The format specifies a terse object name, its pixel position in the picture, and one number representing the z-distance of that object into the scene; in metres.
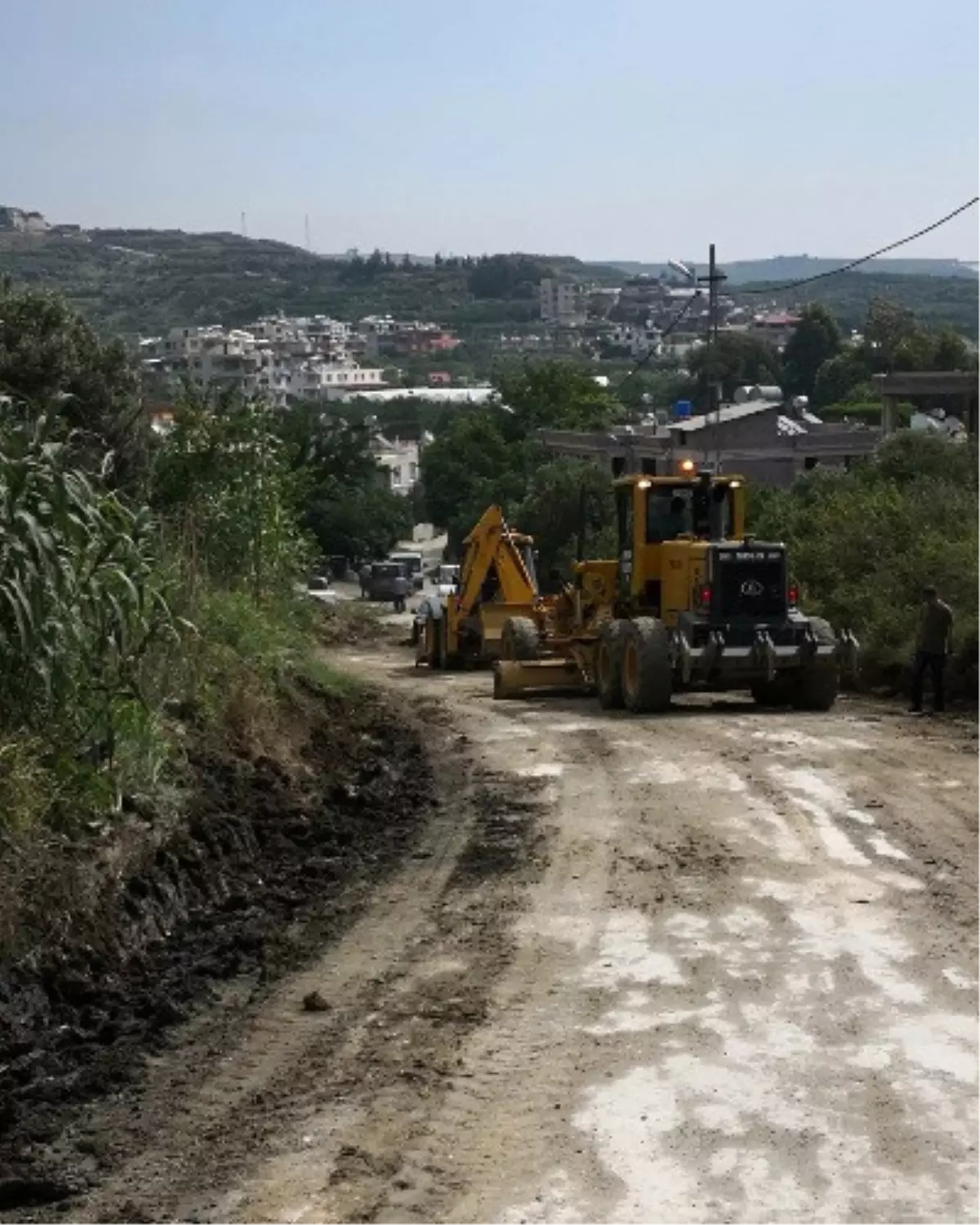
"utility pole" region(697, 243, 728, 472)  41.81
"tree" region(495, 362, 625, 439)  86.00
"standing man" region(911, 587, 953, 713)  21.45
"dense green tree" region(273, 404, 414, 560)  80.36
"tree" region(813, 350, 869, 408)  116.06
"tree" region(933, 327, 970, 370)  94.25
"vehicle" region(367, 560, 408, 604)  66.00
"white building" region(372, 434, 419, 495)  119.56
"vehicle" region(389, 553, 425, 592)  69.56
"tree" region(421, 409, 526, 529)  81.62
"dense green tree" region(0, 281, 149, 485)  24.78
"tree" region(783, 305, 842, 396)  128.00
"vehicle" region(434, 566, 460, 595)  53.52
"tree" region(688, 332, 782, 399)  123.25
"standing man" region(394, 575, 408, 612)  65.12
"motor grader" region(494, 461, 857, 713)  21.81
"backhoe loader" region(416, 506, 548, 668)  31.31
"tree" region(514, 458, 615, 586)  54.56
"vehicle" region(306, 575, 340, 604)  55.55
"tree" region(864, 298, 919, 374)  110.75
